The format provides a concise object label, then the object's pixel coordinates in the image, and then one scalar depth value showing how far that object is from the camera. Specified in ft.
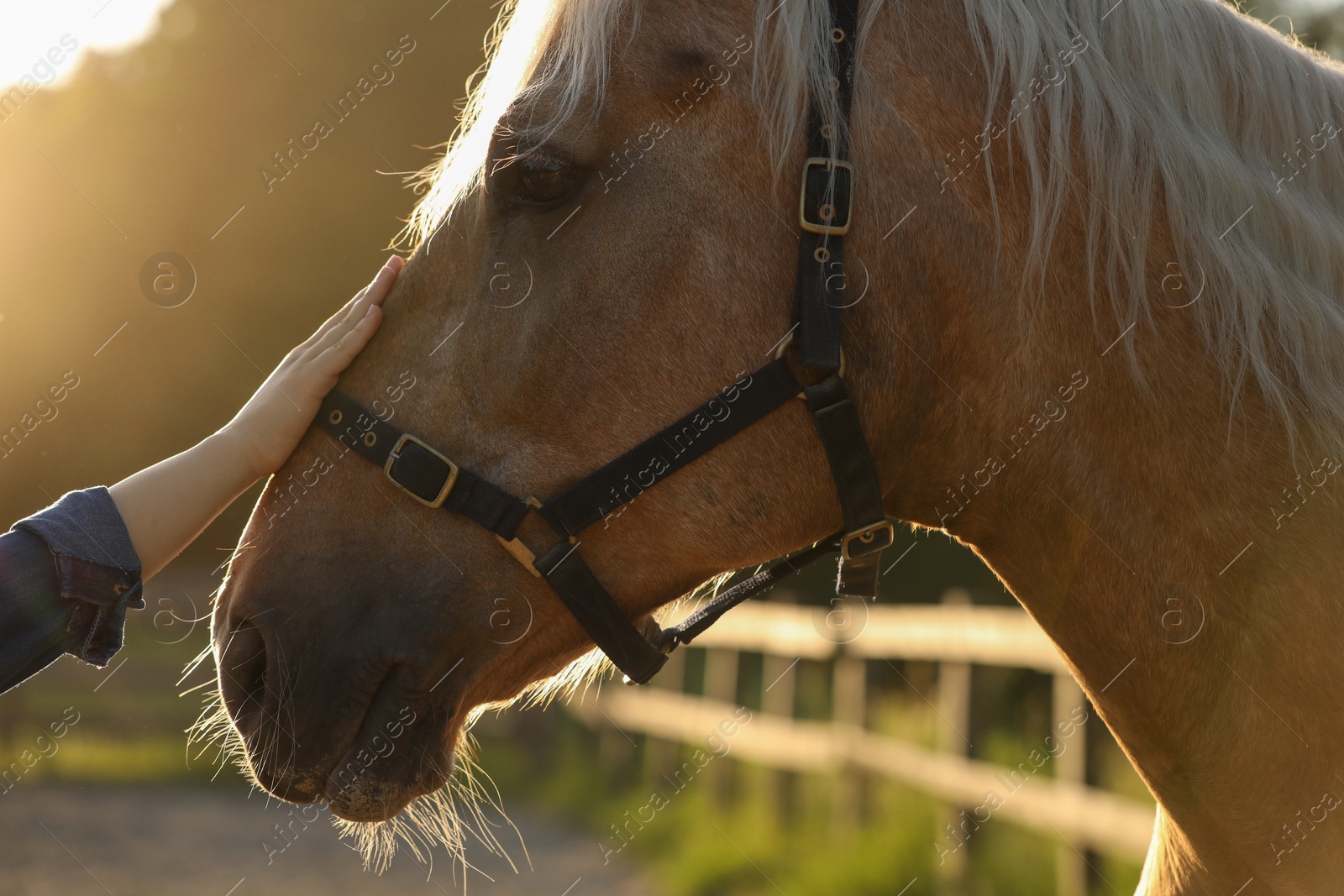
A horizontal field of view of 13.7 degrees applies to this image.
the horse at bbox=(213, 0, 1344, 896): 10.68
